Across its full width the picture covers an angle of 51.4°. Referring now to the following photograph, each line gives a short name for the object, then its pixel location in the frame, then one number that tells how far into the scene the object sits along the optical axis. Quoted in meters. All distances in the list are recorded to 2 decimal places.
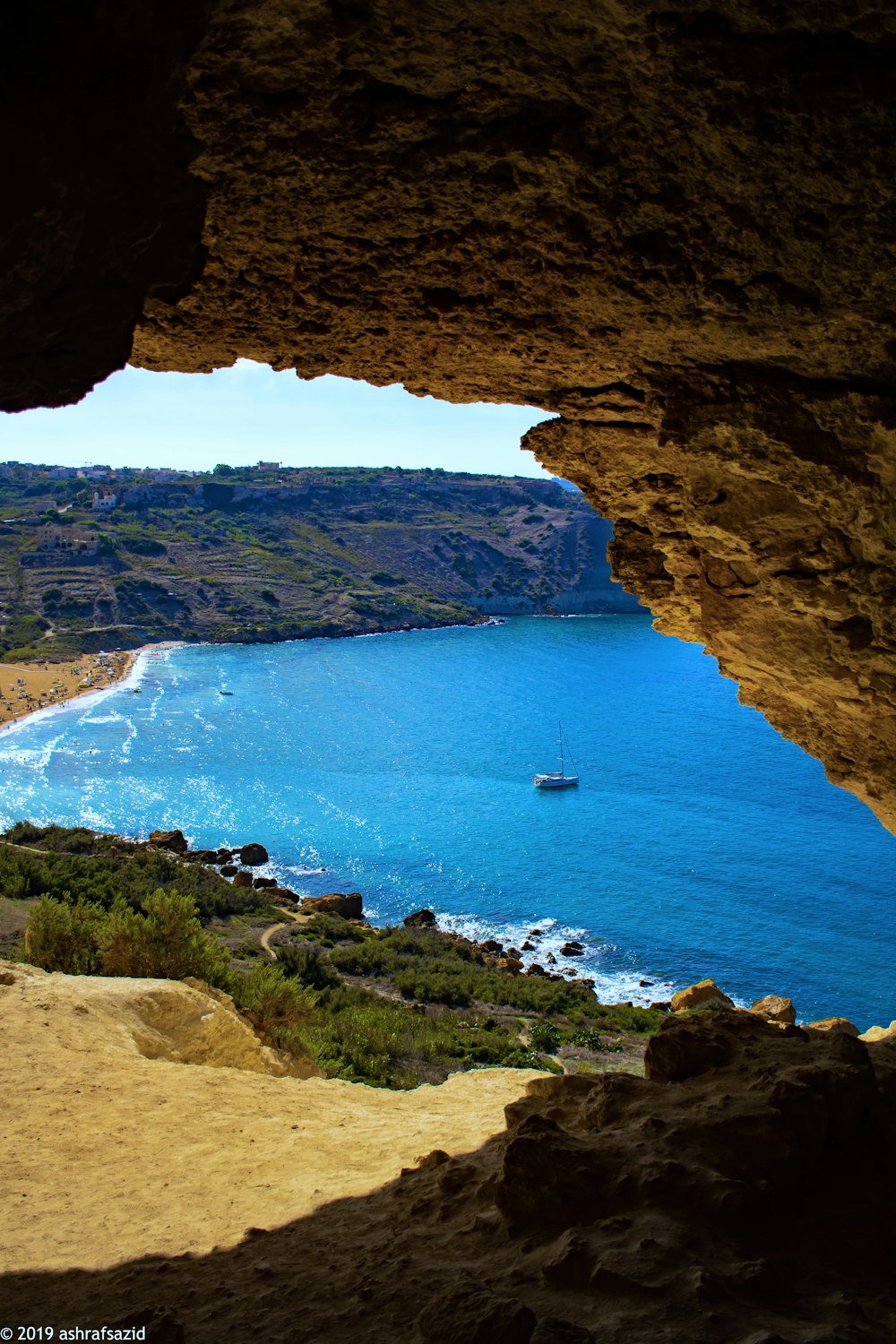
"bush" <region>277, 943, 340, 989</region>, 20.12
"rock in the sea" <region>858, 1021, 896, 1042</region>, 7.46
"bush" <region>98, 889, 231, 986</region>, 12.94
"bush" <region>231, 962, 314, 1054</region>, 12.07
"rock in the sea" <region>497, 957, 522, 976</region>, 27.99
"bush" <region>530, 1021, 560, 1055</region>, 19.11
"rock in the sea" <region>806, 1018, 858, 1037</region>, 8.66
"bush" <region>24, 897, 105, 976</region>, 12.94
